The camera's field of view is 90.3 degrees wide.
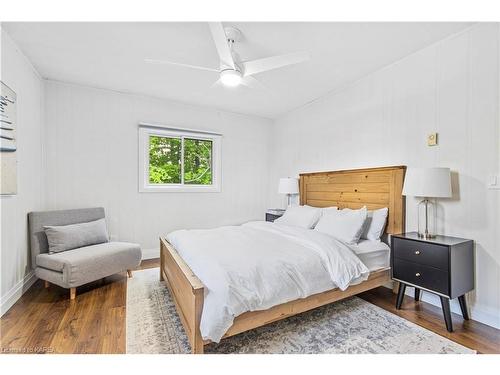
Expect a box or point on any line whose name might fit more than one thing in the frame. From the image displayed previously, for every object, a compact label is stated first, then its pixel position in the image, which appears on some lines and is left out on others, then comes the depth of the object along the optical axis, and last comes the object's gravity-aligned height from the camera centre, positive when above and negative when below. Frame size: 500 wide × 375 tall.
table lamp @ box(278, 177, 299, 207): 4.11 -0.01
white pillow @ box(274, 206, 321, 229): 3.20 -0.42
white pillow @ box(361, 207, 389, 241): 2.76 -0.44
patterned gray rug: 1.74 -1.15
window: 3.96 +0.43
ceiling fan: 1.96 +1.04
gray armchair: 2.50 -0.79
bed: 1.65 -0.67
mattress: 2.45 -0.69
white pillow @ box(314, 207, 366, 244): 2.58 -0.43
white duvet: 1.57 -0.63
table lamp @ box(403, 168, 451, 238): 2.16 -0.01
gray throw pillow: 2.75 -0.60
